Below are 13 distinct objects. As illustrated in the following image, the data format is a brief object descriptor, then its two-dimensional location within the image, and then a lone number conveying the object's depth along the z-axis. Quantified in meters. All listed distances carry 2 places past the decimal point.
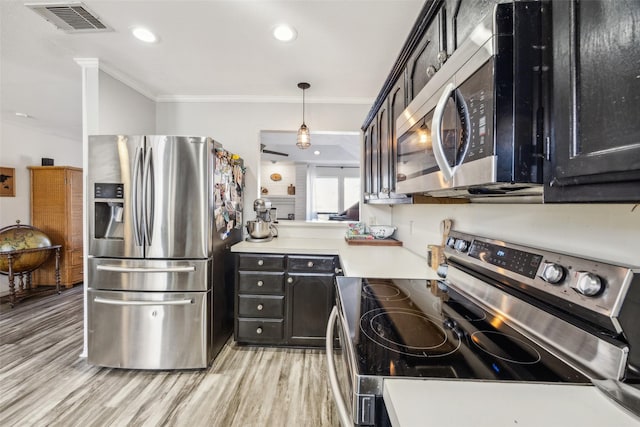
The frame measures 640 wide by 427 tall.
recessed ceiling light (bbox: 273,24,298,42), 1.80
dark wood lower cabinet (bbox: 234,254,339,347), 2.37
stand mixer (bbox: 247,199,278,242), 2.73
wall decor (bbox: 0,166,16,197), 3.71
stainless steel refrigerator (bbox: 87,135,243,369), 2.04
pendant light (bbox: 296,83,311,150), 2.62
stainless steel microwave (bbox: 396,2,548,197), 0.61
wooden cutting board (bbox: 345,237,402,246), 2.58
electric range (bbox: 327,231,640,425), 0.63
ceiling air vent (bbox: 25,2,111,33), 1.62
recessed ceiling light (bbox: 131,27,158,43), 1.84
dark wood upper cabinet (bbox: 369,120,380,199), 2.17
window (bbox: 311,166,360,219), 7.34
